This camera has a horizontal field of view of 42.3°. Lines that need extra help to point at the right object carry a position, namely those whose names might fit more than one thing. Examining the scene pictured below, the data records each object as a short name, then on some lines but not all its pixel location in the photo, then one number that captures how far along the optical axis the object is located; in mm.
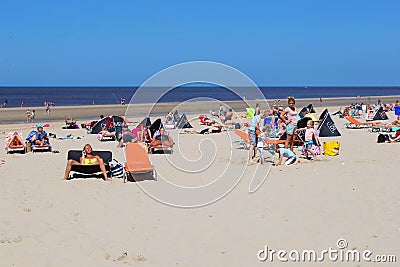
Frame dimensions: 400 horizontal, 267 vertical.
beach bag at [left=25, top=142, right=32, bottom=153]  13239
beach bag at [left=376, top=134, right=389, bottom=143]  14180
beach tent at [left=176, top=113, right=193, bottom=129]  20547
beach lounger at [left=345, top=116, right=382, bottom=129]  18419
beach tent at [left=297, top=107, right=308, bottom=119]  21655
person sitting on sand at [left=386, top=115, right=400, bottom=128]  16906
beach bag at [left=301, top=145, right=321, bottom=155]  11633
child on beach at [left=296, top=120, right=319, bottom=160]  11477
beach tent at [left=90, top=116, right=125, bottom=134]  19109
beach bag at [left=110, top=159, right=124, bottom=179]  9430
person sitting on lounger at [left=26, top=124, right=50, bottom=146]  13320
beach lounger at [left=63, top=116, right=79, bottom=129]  21920
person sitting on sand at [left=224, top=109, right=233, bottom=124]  22434
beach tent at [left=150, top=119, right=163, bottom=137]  14812
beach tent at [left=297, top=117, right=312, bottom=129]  14102
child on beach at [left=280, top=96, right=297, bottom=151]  10891
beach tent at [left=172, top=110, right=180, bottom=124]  21394
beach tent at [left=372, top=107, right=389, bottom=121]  22672
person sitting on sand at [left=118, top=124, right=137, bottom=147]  14352
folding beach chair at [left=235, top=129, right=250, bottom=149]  13168
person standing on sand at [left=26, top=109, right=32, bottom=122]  29309
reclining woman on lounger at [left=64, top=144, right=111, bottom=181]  9266
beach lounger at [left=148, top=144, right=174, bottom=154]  12922
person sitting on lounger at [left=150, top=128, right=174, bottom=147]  12984
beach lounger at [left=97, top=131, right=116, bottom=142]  16469
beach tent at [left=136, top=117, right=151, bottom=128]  16998
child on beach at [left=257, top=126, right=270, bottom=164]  10875
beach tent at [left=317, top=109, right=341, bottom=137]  16406
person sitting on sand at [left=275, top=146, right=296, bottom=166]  10719
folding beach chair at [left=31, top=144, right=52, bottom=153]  13219
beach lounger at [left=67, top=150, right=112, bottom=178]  9331
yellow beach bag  11906
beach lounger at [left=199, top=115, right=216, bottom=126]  21891
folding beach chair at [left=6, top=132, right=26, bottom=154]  13141
